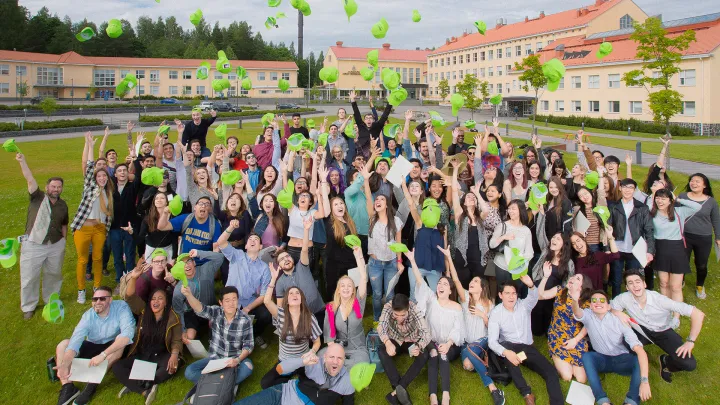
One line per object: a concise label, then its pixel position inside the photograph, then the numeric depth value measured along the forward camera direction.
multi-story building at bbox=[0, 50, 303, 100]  60.44
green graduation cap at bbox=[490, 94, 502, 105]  10.61
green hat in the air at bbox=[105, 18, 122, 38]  8.06
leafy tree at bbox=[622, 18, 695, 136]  16.53
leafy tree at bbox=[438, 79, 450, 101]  54.47
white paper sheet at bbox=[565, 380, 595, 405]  4.62
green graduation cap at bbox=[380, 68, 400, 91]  7.76
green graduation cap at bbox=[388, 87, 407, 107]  7.85
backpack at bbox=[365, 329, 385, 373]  5.17
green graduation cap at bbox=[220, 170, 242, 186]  6.81
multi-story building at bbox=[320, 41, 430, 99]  70.81
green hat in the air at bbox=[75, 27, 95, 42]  7.63
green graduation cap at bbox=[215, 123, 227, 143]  8.62
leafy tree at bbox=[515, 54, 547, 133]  28.93
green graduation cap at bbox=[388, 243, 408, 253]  5.31
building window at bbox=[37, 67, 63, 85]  62.85
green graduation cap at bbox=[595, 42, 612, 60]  8.74
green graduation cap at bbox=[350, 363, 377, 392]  4.25
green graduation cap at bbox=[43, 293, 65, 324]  4.95
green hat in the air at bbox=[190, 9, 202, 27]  8.85
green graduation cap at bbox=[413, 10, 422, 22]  8.66
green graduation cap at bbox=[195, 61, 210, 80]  8.94
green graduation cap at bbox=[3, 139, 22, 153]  6.45
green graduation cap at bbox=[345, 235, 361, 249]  5.30
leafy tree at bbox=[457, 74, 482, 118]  33.38
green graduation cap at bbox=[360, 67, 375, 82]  9.46
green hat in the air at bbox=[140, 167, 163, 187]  6.48
